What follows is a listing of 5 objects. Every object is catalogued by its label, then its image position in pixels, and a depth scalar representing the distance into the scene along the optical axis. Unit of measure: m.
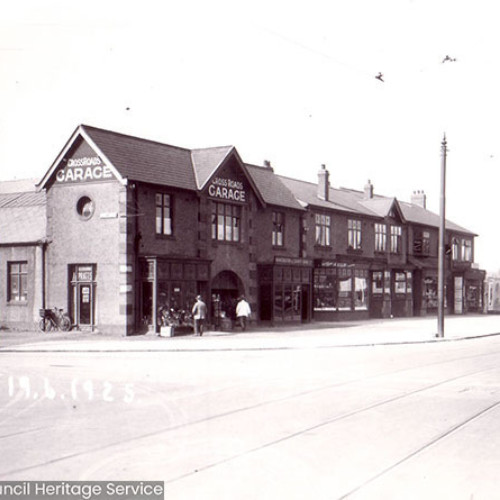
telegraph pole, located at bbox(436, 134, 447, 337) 28.80
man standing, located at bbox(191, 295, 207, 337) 29.58
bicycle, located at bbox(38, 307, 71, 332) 31.05
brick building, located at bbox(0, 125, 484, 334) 30.05
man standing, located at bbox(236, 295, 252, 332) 33.16
